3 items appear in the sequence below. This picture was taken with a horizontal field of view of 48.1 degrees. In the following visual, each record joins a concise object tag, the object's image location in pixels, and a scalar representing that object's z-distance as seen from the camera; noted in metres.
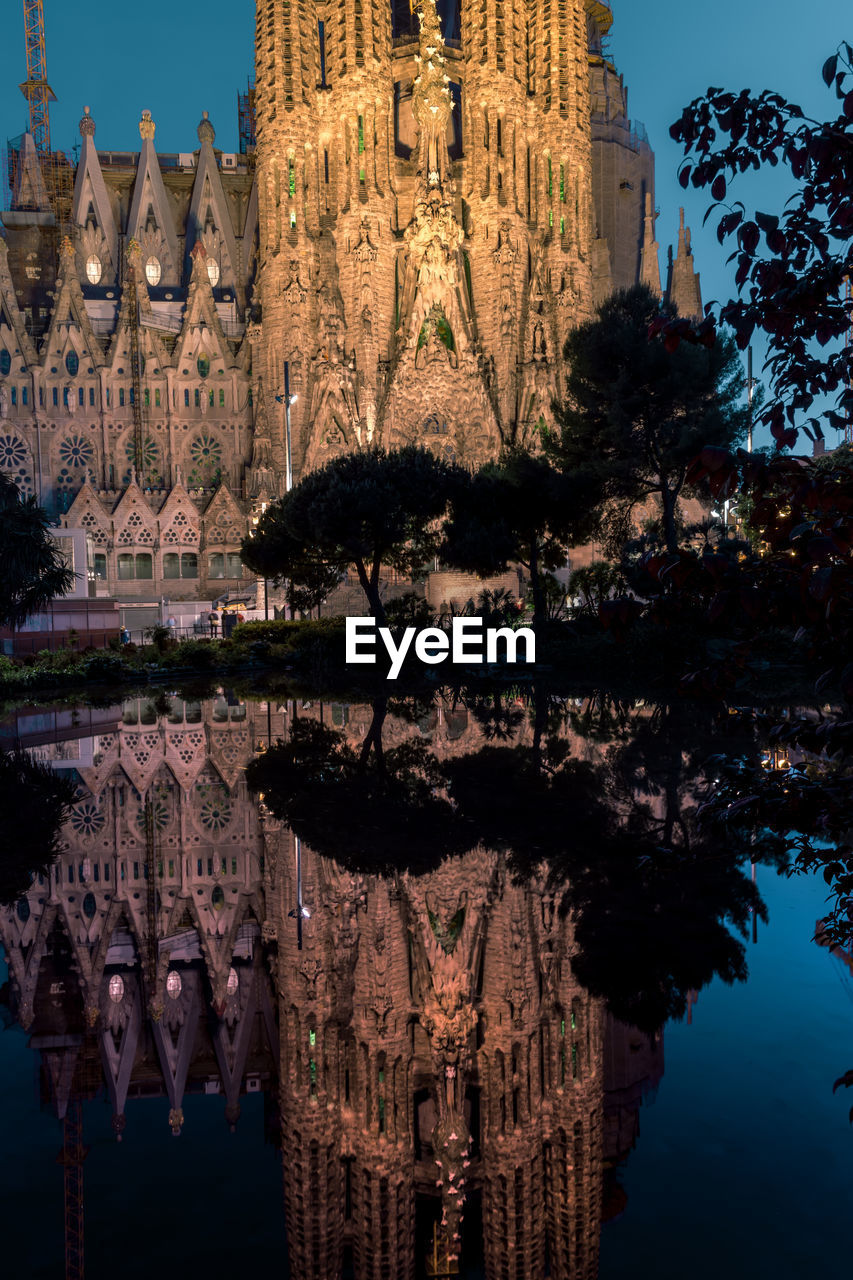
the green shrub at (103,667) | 25.62
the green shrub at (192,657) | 27.52
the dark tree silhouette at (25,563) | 22.36
